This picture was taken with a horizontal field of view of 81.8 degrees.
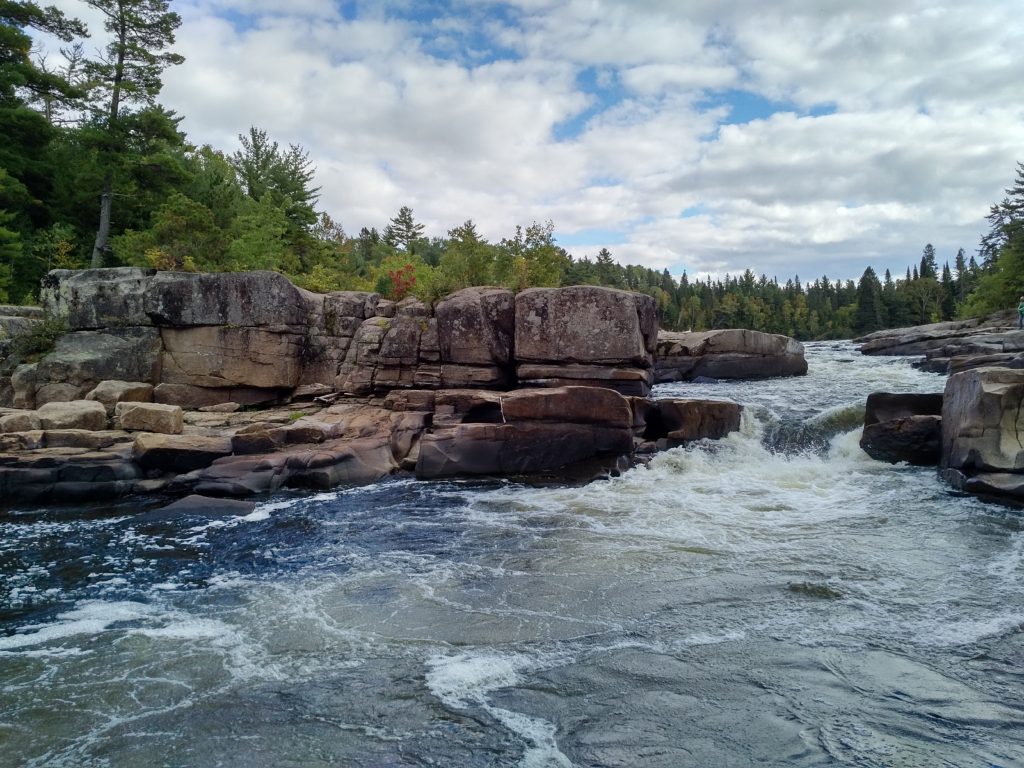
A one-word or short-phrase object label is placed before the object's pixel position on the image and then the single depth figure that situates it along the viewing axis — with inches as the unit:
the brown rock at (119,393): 509.0
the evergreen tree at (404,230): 1726.1
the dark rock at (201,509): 385.1
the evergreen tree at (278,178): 1066.1
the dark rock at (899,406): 491.5
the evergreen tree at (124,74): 807.1
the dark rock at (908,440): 457.4
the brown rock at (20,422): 433.1
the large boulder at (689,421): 523.8
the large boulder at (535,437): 485.1
